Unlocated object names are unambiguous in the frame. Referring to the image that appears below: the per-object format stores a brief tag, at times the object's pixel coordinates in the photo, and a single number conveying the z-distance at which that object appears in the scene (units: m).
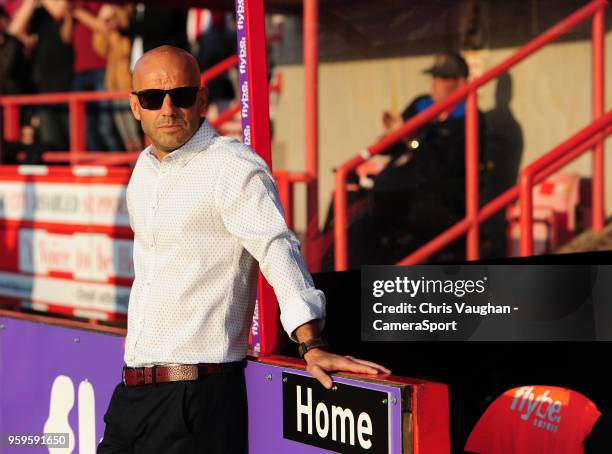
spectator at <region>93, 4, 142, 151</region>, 22.69
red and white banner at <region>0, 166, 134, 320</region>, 14.01
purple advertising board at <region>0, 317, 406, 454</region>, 6.41
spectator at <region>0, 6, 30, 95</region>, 24.00
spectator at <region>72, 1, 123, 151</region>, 22.84
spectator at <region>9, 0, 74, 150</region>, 23.31
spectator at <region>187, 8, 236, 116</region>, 20.77
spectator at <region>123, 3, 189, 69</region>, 21.45
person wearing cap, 12.87
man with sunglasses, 6.54
